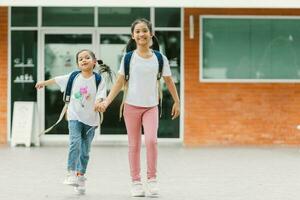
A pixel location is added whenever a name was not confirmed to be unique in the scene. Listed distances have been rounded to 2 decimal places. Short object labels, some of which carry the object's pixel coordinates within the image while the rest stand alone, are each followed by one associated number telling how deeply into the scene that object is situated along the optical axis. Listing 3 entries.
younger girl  10.39
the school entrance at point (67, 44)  19.01
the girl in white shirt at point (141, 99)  10.18
